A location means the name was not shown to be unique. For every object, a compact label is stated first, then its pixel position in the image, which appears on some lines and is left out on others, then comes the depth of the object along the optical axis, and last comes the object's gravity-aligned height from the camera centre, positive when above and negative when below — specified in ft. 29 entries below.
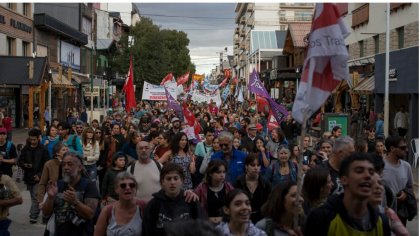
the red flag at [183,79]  112.68 +3.04
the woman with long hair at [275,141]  33.55 -2.48
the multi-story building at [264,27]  205.36 +33.78
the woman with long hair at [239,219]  14.38 -2.89
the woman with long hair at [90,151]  33.35 -3.13
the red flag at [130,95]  67.15 +0.00
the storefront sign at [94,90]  115.44 +0.72
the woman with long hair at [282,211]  14.52 -2.74
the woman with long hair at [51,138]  36.08 -2.63
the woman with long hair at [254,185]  20.42 -2.98
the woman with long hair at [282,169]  24.44 -2.89
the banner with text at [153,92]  83.30 +0.44
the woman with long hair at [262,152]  29.55 -2.90
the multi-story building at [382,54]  62.49 +5.49
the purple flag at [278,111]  47.73 -1.09
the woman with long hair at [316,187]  16.28 -2.37
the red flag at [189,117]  44.33 -1.56
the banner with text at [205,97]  91.56 -0.16
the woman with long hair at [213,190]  19.19 -2.95
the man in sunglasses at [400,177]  20.83 -2.69
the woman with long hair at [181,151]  27.37 -2.52
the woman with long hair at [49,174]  25.53 -3.31
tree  181.88 +11.93
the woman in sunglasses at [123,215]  16.40 -3.23
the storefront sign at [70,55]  139.03 +9.18
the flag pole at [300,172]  13.93 -1.69
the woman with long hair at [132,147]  33.20 -2.83
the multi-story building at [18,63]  89.16 +4.56
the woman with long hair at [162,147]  31.71 -2.64
